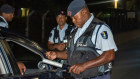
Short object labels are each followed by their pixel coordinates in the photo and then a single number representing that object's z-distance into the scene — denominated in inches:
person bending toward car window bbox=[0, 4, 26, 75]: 171.6
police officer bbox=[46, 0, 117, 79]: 111.0
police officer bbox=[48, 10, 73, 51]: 192.9
